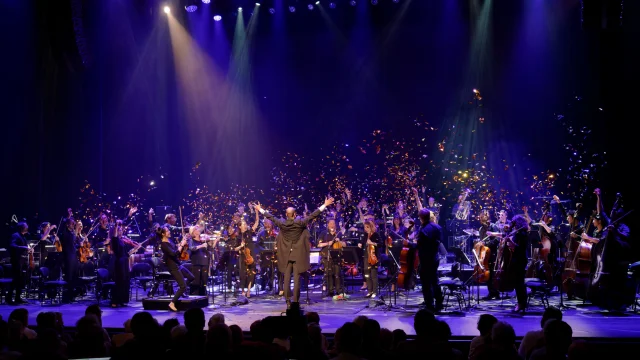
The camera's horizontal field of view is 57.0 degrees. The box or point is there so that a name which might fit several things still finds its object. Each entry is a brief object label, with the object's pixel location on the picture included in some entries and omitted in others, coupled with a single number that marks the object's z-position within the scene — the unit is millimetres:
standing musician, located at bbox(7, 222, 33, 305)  13133
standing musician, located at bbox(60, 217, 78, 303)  13242
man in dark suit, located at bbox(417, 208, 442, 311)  10727
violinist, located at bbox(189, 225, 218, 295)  13625
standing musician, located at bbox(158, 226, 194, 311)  11461
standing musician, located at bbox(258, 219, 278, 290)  14512
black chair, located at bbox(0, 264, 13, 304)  13048
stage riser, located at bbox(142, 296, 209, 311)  11695
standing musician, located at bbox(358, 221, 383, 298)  13094
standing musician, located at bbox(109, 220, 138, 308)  12641
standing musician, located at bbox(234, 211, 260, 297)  13875
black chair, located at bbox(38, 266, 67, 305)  12791
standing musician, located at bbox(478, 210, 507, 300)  12391
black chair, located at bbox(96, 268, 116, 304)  13148
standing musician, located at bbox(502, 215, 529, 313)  10656
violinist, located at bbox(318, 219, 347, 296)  13594
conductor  11195
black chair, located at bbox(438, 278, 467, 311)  10836
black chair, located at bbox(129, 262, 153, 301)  14048
